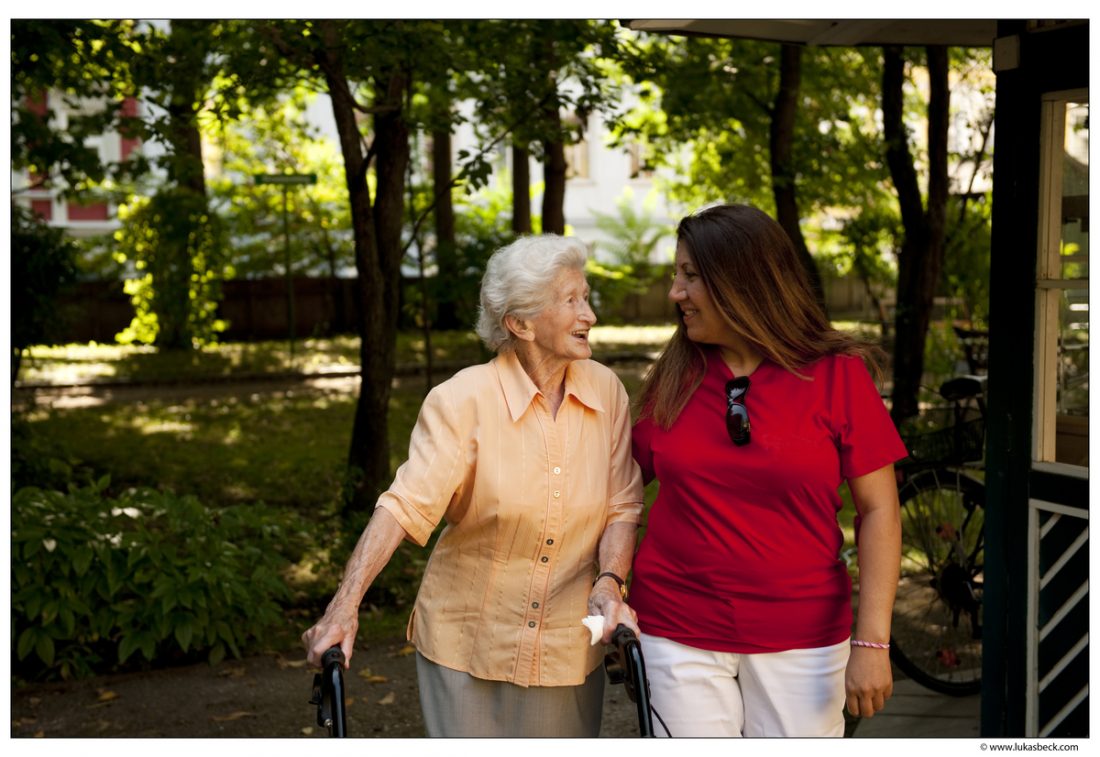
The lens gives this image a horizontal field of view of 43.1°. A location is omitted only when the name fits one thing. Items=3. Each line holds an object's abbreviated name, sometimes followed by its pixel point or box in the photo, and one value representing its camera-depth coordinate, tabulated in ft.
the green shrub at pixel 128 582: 20.63
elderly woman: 10.69
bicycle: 19.85
